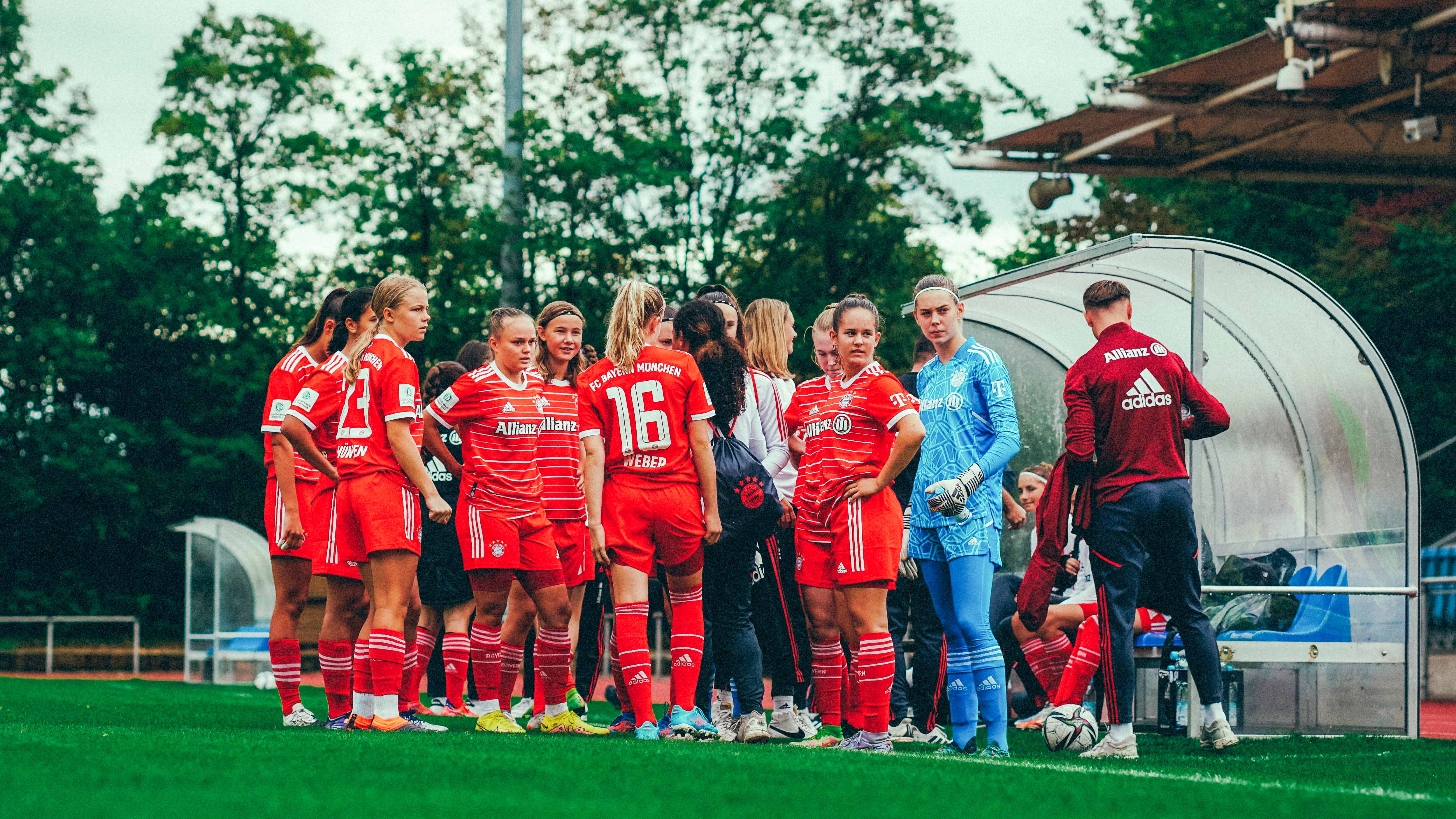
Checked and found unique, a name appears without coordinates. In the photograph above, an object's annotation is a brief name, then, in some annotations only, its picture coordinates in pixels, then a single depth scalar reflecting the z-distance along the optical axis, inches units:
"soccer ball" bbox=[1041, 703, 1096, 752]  534.3
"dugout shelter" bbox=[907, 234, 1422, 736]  674.2
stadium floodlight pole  1299.2
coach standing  530.3
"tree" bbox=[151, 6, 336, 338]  2207.2
